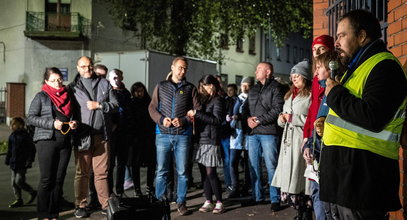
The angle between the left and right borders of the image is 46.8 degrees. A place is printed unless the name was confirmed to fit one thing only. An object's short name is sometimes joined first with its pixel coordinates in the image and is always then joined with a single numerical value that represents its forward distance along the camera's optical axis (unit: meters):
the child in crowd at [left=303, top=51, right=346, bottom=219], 3.35
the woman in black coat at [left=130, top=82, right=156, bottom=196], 7.84
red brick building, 3.67
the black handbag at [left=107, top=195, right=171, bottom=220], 4.26
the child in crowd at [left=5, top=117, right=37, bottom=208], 7.29
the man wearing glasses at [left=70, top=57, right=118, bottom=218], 6.05
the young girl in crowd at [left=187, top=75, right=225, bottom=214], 6.53
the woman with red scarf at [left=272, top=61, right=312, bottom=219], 5.71
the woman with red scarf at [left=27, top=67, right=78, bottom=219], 5.62
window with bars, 4.45
